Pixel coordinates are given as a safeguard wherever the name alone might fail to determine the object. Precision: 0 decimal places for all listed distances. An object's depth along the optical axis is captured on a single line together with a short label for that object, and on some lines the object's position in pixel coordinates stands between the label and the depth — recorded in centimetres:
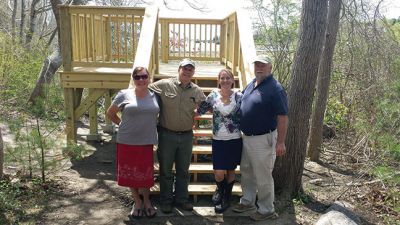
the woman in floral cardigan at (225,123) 388
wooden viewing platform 490
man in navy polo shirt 362
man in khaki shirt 382
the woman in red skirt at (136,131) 368
